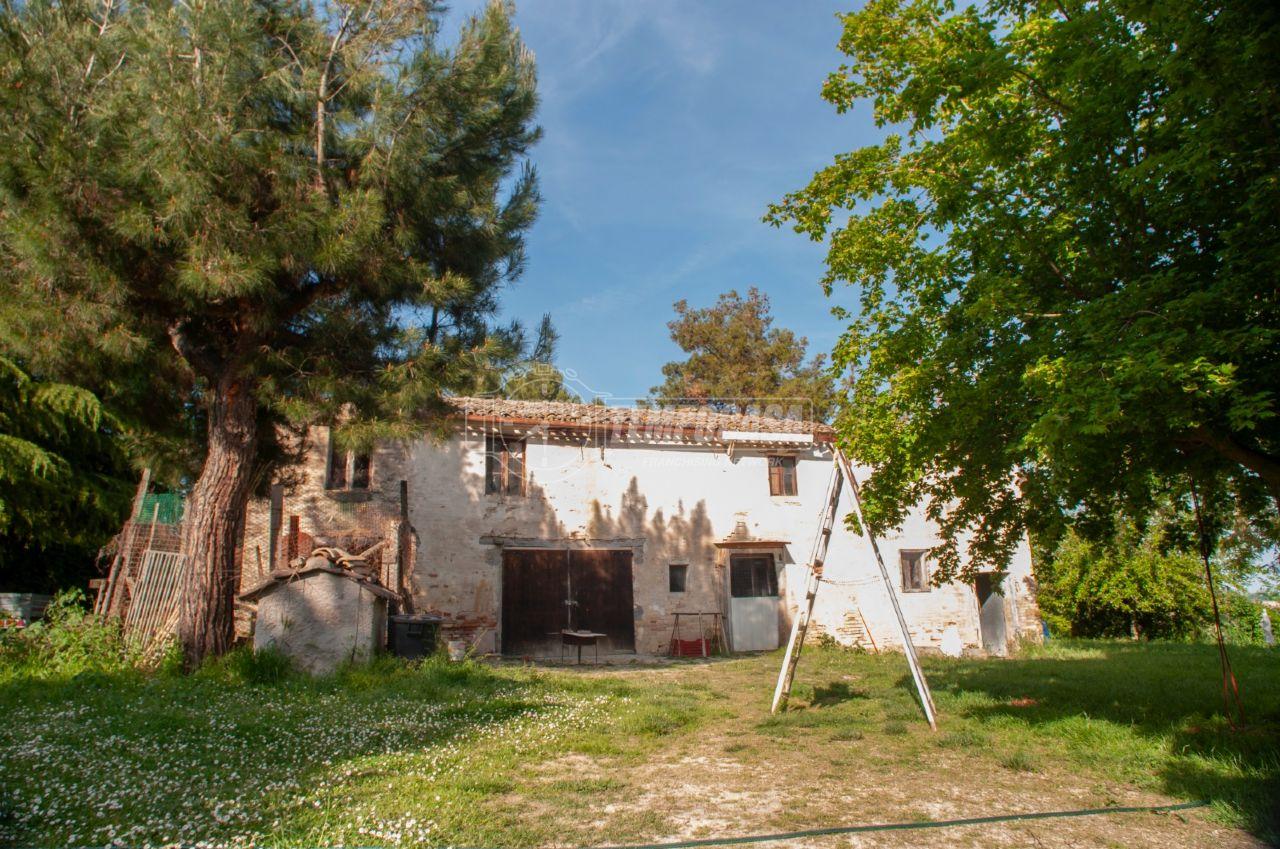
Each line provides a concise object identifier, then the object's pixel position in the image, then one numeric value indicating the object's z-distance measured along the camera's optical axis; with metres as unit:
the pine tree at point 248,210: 8.97
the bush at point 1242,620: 21.91
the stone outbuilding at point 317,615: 10.74
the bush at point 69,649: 9.68
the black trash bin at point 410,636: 12.30
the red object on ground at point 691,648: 17.52
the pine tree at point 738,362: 29.98
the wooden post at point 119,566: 11.03
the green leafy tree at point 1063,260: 5.23
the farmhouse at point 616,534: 16.66
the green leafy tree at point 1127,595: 21.83
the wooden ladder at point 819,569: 8.59
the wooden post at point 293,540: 15.47
